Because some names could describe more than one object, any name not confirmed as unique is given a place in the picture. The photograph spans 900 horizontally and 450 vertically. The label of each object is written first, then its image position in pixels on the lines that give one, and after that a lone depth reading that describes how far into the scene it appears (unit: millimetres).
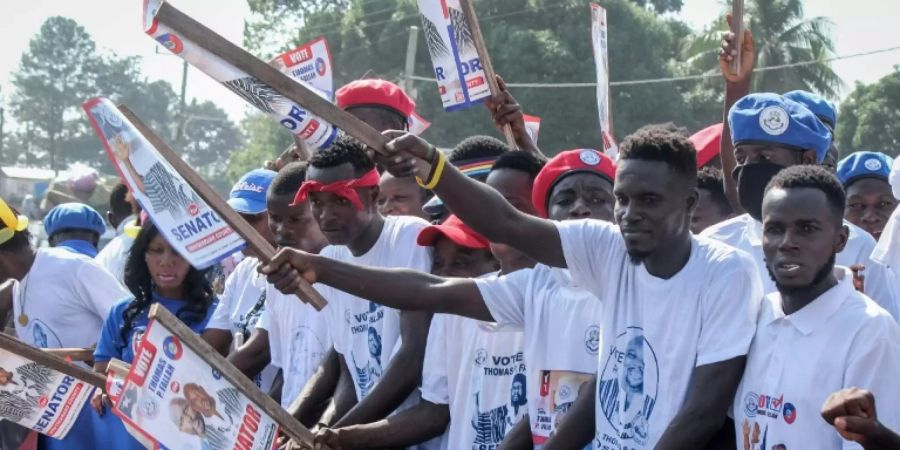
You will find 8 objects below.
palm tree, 68905
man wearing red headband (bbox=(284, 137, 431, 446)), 9883
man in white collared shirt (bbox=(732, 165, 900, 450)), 6746
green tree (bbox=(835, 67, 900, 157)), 60955
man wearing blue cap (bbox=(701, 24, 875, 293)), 8889
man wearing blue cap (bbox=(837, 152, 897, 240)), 12292
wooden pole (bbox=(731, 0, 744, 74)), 10332
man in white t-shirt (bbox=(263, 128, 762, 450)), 7191
